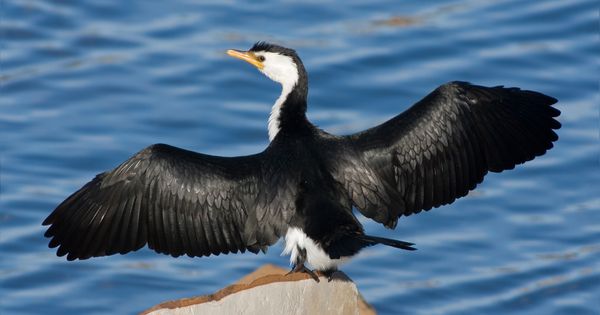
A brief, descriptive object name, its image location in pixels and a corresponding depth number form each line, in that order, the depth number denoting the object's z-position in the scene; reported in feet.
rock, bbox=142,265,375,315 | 46.73
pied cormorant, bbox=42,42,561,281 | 53.31
